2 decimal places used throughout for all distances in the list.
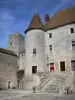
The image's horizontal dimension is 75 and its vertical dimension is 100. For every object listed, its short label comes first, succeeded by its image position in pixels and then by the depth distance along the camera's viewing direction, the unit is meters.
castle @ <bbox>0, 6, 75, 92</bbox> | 13.69
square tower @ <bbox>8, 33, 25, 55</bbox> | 26.51
